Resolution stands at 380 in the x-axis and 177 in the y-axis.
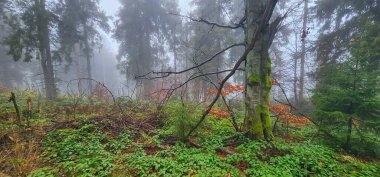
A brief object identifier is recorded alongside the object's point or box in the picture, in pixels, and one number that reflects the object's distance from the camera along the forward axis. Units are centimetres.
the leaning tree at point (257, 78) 504
